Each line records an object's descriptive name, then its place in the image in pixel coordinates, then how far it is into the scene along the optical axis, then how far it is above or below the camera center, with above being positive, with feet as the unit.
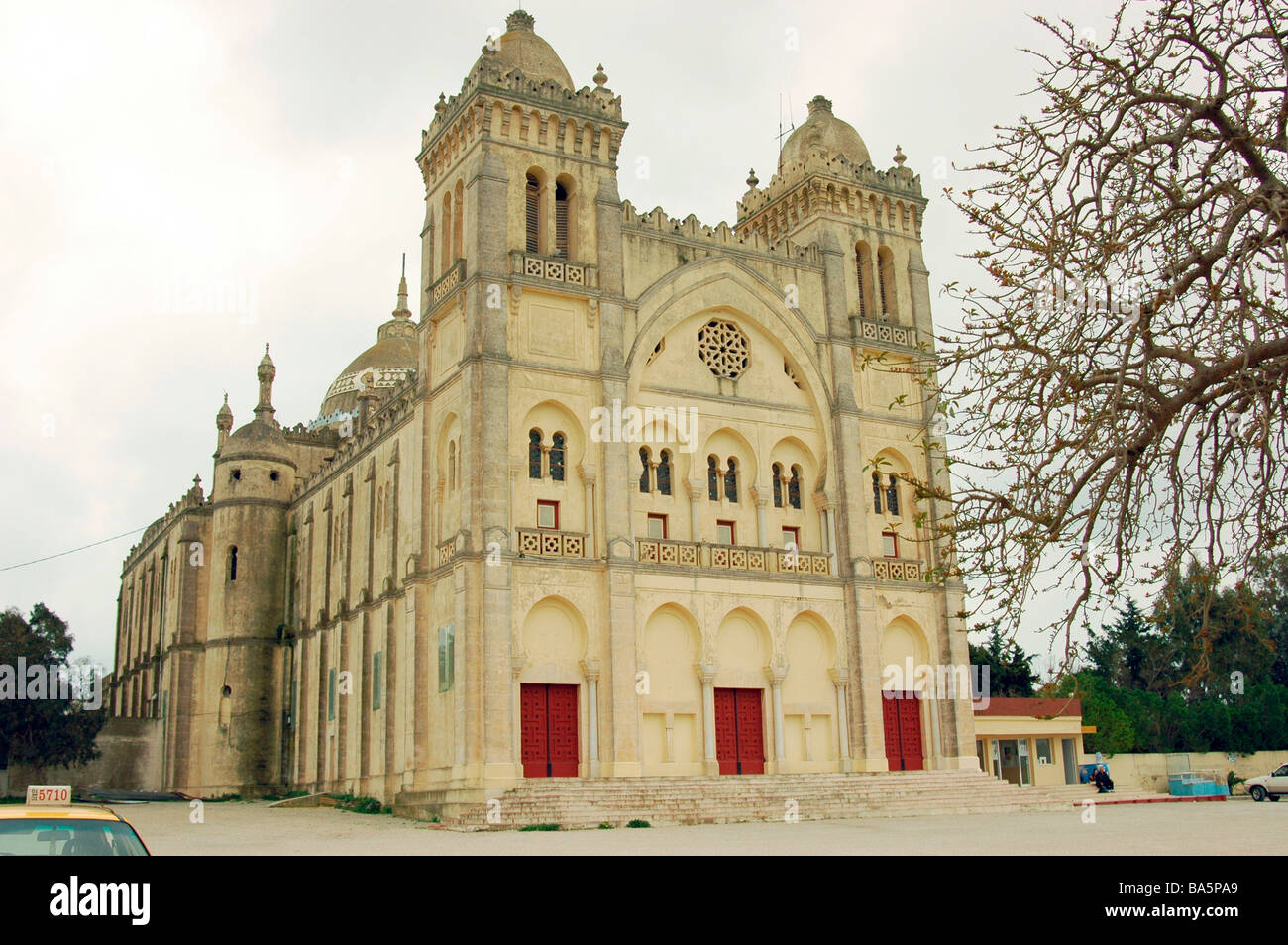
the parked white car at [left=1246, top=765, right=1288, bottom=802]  111.75 -8.71
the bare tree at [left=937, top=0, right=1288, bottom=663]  31.32 +10.25
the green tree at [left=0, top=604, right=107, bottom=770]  140.87 +1.23
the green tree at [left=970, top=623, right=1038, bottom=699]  187.01 +4.20
